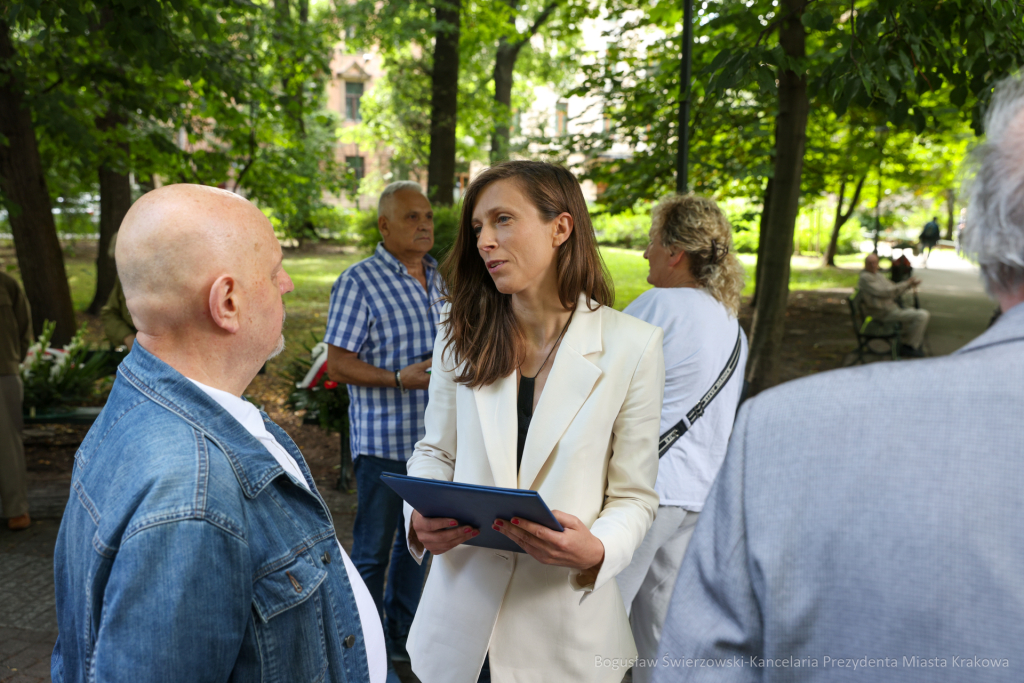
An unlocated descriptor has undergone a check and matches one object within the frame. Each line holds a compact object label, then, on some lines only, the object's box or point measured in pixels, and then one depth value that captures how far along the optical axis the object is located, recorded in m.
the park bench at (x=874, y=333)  9.99
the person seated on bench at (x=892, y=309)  10.06
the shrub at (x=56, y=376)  6.46
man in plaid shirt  3.44
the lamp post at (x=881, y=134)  11.58
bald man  1.14
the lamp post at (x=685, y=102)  4.88
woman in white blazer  1.97
